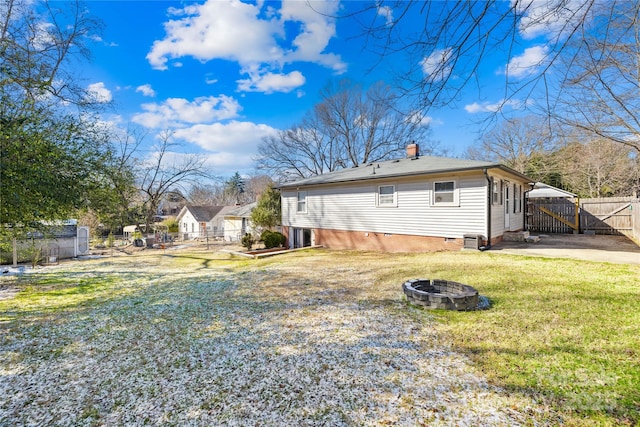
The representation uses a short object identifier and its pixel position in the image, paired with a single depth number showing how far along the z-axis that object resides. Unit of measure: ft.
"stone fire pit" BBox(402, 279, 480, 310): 15.11
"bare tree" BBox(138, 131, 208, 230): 84.23
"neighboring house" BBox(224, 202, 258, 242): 94.49
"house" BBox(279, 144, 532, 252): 32.24
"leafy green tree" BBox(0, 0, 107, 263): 15.80
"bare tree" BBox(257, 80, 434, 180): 79.46
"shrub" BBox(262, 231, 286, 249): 55.77
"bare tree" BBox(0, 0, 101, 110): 22.53
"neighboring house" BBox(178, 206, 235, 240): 122.31
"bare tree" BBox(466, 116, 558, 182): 72.90
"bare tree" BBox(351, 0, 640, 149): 7.61
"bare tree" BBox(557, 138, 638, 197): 49.06
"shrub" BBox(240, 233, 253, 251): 58.70
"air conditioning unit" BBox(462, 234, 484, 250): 31.37
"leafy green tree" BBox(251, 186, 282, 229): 63.21
